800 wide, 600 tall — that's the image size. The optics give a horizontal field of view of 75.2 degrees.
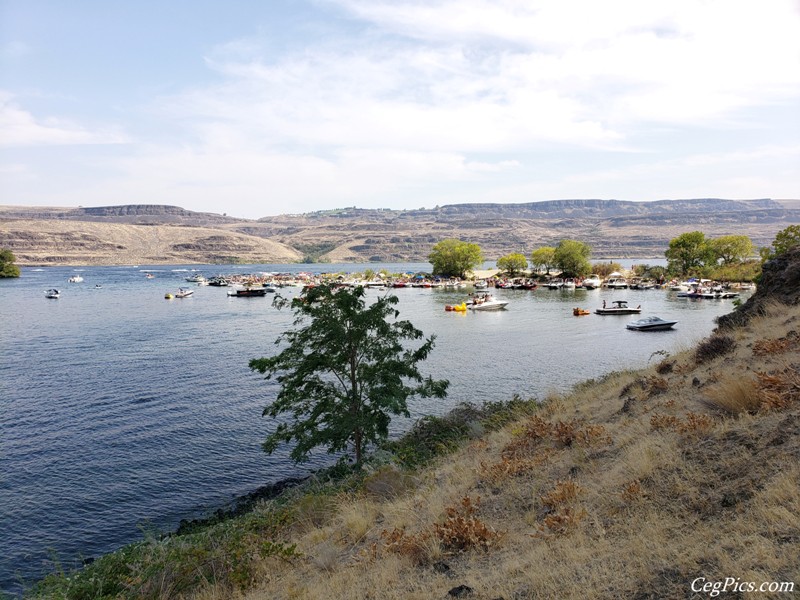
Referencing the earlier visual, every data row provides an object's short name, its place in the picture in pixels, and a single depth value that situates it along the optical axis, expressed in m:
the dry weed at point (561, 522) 7.62
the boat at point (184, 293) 96.31
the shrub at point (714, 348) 16.08
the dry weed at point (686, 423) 9.71
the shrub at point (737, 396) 10.08
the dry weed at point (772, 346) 13.16
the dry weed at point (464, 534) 8.00
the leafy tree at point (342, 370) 18.14
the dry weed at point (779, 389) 9.59
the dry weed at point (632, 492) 7.92
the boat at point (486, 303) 74.23
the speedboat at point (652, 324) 53.59
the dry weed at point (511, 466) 10.76
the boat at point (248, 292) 100.94
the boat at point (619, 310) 67.12
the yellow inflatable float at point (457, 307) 74.11
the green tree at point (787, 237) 44.59
